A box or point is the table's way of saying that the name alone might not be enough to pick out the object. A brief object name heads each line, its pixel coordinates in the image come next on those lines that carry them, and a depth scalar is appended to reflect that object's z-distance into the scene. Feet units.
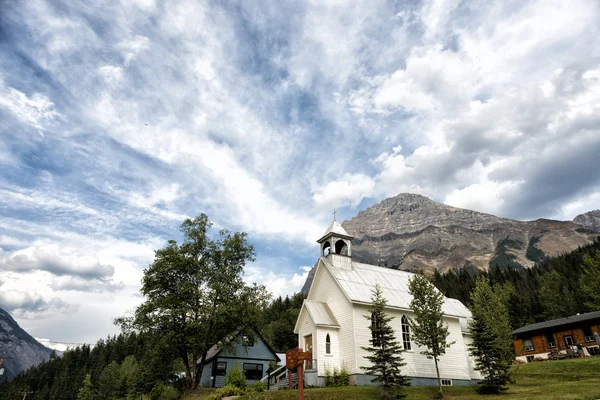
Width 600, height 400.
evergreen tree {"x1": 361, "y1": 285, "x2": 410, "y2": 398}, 66.08
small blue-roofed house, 127.98
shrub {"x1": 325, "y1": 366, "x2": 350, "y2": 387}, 79.56
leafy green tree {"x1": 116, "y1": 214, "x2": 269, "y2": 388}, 94.89
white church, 83.51
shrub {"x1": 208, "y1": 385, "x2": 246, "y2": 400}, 73.61
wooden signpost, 43.29
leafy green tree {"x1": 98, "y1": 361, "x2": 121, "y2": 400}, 303.44
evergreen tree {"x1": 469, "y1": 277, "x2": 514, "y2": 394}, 74.33
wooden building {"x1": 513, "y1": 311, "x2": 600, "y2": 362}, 145.38
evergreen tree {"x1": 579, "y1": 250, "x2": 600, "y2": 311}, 109.70
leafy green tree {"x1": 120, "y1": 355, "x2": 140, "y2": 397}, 286.66
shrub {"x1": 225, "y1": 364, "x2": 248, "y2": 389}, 78.12
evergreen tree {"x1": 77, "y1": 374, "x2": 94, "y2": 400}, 233.76
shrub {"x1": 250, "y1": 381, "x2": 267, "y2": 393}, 76.64
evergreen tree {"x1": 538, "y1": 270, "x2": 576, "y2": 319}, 215.31
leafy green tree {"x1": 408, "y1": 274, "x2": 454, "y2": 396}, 73.92
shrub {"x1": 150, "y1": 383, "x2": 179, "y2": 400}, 98.07
